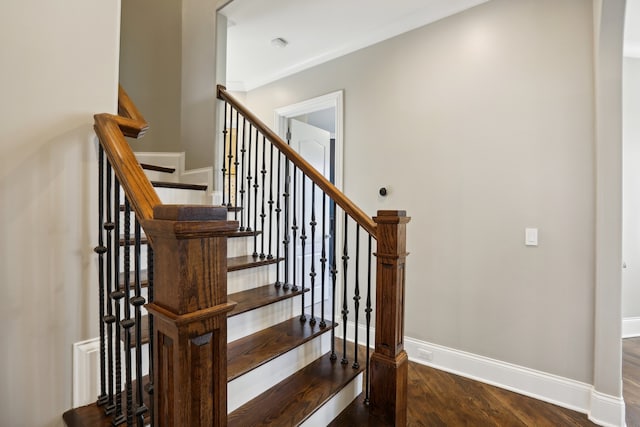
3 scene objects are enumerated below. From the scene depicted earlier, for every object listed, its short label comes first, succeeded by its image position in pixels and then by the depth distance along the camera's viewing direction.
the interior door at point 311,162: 3.51
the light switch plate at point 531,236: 2.01
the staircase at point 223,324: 0.65
